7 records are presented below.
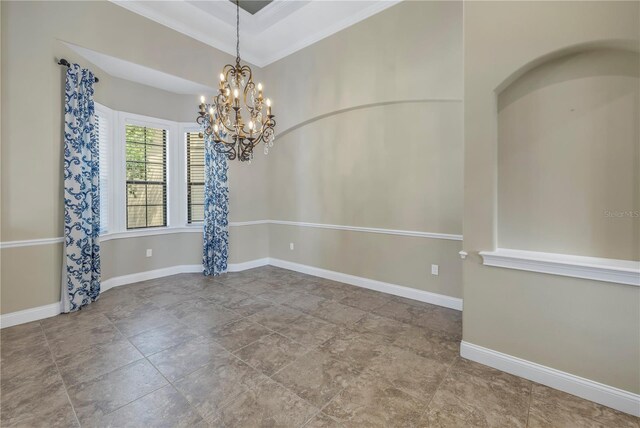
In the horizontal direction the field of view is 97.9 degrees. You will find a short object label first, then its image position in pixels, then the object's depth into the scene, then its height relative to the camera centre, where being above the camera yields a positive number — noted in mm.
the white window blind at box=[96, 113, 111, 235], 4246 +698
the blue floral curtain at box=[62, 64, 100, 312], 3445 +256
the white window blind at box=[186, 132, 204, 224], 5250 +690
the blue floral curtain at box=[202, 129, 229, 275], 4895 +64
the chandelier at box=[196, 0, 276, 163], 2918 +1063
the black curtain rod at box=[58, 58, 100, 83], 3377 +1825
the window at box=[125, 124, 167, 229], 4652 +628
